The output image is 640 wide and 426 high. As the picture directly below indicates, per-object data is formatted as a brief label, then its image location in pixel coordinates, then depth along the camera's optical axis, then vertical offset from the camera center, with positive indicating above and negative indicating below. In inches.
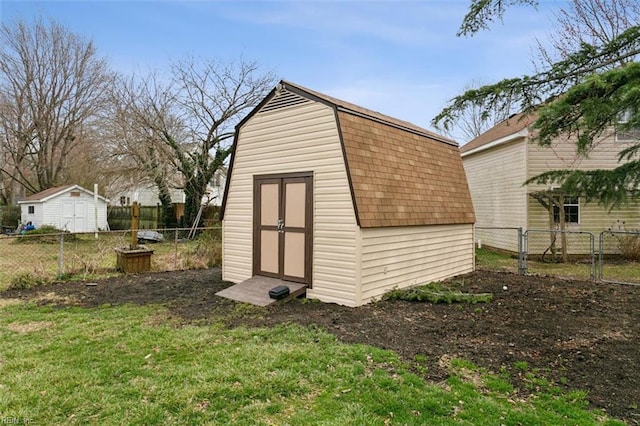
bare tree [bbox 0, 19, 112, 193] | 797.9 +266.6
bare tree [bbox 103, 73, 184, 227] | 641.0 +144.1
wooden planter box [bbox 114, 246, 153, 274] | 338.3 -46.1
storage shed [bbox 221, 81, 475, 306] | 224.2 +6.9
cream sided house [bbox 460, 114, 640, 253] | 471.5 +31.3
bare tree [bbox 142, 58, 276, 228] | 673.0 +191.0
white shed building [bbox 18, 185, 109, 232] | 740.6 +4.6
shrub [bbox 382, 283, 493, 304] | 233.5 -55.5
